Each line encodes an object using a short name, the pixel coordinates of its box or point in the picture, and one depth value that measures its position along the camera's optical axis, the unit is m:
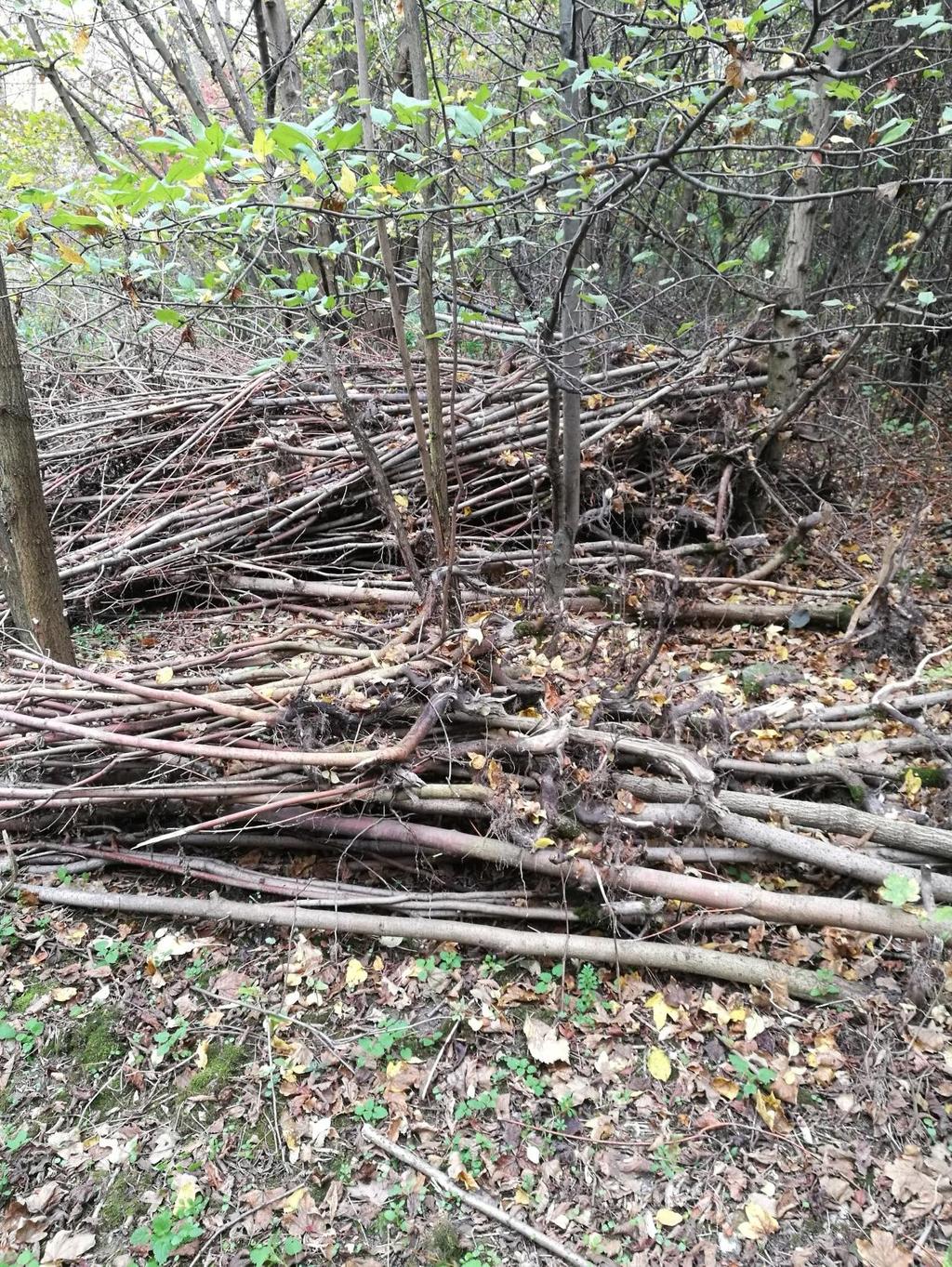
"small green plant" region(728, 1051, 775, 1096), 2.37
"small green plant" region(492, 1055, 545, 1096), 2.46
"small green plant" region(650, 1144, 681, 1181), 2.21
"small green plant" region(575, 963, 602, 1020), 2.63
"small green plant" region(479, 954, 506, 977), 2.78
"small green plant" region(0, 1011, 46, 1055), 2.61
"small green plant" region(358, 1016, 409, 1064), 2.56
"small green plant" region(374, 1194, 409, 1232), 2.13
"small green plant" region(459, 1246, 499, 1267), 2.03
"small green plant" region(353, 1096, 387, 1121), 2.38
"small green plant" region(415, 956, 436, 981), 2.79
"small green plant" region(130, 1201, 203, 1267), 2.06
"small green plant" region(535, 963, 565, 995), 2.70
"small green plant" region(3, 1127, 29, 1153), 2.32
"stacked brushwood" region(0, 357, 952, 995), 2.78
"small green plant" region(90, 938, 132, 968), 2.88
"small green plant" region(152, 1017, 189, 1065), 2.58
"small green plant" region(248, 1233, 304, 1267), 2.05
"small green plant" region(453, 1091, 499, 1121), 2.40
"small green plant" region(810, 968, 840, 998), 2.53
